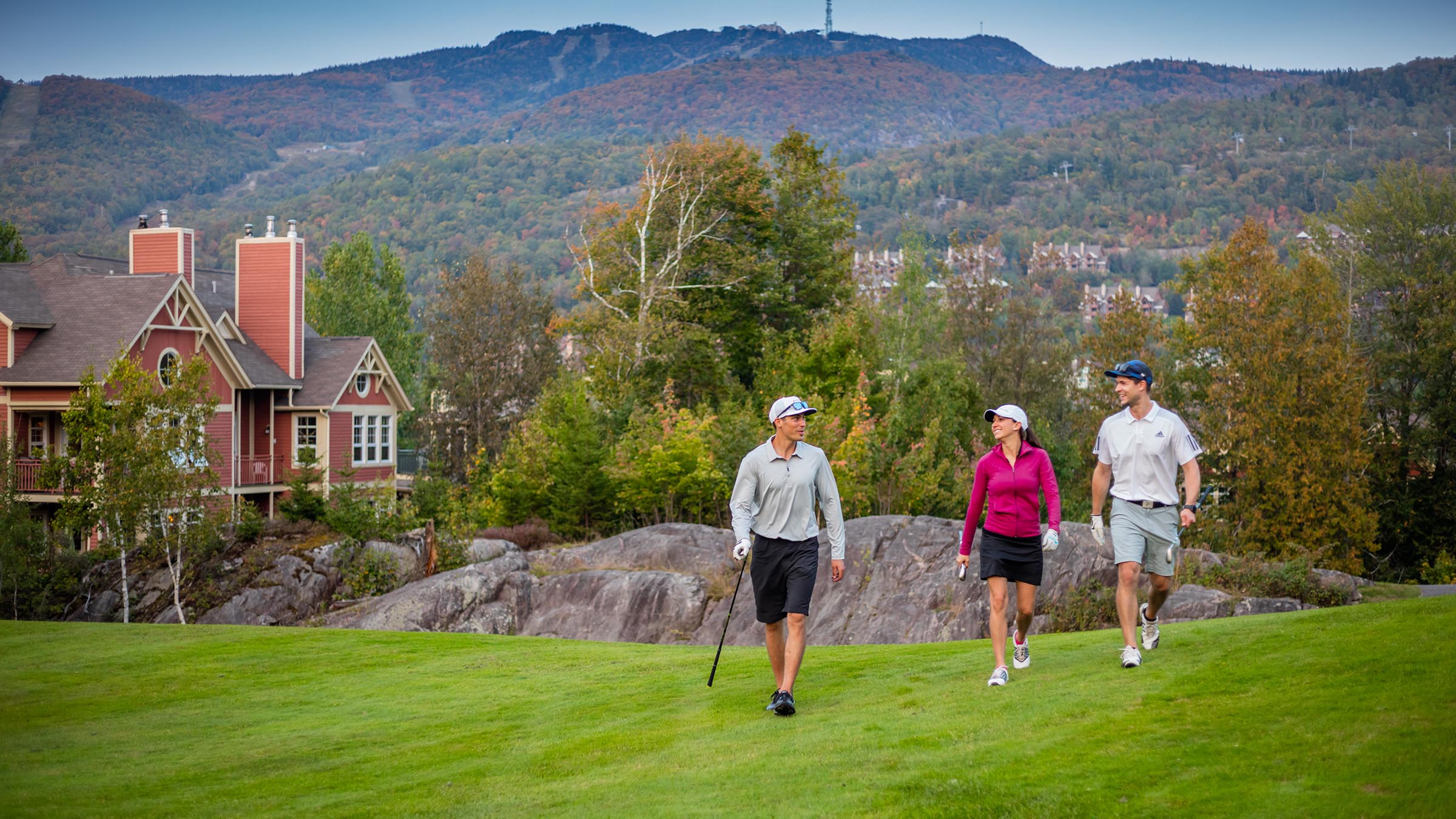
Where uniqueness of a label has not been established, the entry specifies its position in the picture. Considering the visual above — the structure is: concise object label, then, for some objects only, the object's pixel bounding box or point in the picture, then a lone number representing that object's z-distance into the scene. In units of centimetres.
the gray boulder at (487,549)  2706
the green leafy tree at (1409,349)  4625
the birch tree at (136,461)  2641
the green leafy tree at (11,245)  5597
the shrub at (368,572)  2645
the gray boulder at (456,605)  2173
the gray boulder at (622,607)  2188
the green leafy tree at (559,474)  3169
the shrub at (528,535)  3014
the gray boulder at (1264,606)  1841
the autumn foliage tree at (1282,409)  4162
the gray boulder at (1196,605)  1808
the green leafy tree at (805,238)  4456
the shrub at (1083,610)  1853
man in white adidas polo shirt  941
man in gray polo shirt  917
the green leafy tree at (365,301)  6788
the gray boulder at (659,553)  2397
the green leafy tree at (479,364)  6134
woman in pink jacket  945
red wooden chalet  3603
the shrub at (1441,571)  4003
